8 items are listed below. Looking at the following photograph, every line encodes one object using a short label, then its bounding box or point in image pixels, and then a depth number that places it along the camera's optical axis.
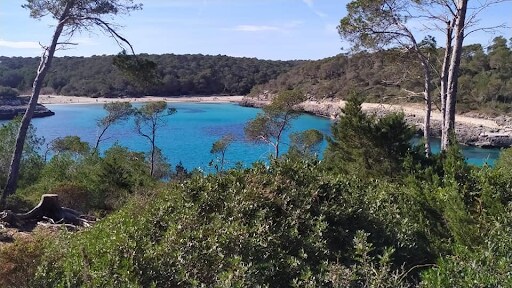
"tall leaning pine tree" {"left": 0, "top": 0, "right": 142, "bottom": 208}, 10.53
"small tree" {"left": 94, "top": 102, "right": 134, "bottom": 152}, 34.75
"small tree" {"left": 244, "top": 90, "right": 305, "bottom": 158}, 27.95
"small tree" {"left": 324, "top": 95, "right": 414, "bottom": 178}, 11.01
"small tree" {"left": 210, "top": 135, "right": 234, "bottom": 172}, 29.92
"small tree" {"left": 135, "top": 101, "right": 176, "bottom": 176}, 31.28
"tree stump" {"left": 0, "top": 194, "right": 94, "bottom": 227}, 8.48
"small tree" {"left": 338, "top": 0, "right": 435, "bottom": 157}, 11.48
